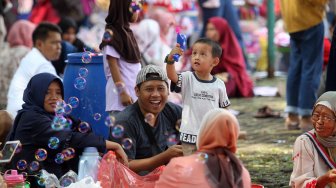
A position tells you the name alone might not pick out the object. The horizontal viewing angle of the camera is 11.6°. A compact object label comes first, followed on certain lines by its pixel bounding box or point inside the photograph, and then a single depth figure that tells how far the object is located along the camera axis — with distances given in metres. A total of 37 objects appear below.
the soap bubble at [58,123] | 11.06
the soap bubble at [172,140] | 11.62
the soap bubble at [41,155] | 11.41
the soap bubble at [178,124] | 11.98
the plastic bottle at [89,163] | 11.38
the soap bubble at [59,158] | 11.45
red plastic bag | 10.86
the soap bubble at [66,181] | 11.24
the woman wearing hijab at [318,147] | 10.95
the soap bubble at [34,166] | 11.44
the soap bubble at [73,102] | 12.53
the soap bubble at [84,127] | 11.78
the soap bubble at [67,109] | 11.55
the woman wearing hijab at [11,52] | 20.03
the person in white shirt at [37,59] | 15.61
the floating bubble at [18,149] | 11.42
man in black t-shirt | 11.43
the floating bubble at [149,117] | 11.33
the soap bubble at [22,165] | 11.56
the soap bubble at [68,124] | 11.15
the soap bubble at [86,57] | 13.01
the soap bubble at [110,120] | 10.66
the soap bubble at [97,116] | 13.08
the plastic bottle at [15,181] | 10.76
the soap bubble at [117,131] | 10.89
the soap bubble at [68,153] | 11.41
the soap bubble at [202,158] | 9.02
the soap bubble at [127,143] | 11.26
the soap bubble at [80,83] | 12.64
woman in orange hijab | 9.02
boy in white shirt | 11.84
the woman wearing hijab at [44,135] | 11.54
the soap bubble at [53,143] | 11.41
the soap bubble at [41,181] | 11.26
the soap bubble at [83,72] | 13.21
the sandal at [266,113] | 19.56
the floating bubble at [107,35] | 12.56
